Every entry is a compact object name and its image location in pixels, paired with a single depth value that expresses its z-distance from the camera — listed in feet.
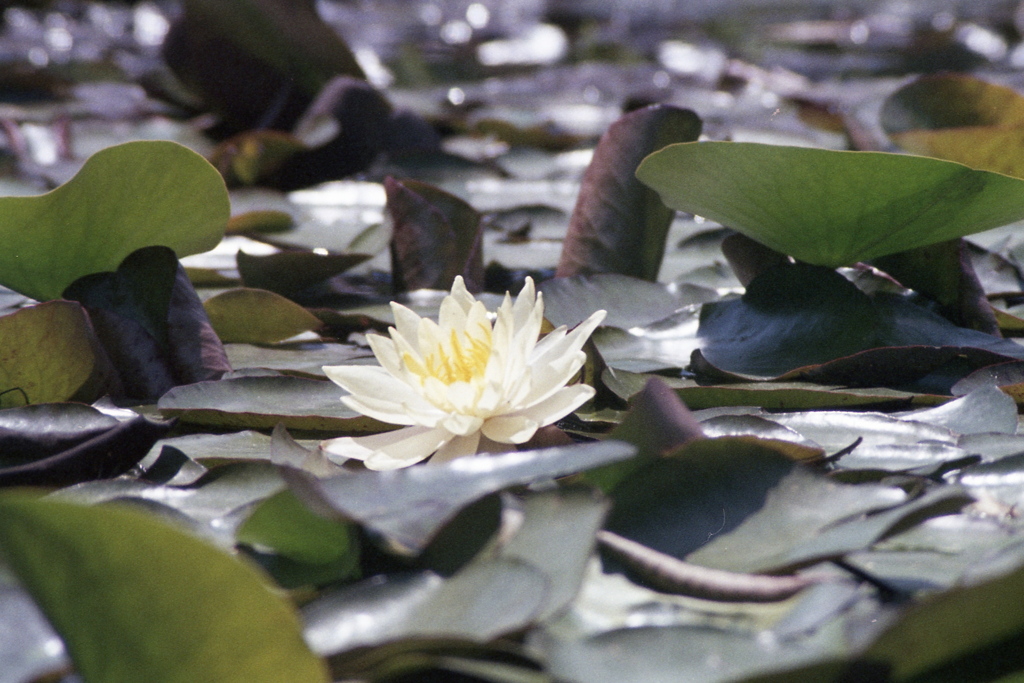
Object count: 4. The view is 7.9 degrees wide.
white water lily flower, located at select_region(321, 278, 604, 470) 11.60
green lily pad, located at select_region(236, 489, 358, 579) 11.31
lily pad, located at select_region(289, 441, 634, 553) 11.21
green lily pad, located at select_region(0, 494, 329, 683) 11.04
